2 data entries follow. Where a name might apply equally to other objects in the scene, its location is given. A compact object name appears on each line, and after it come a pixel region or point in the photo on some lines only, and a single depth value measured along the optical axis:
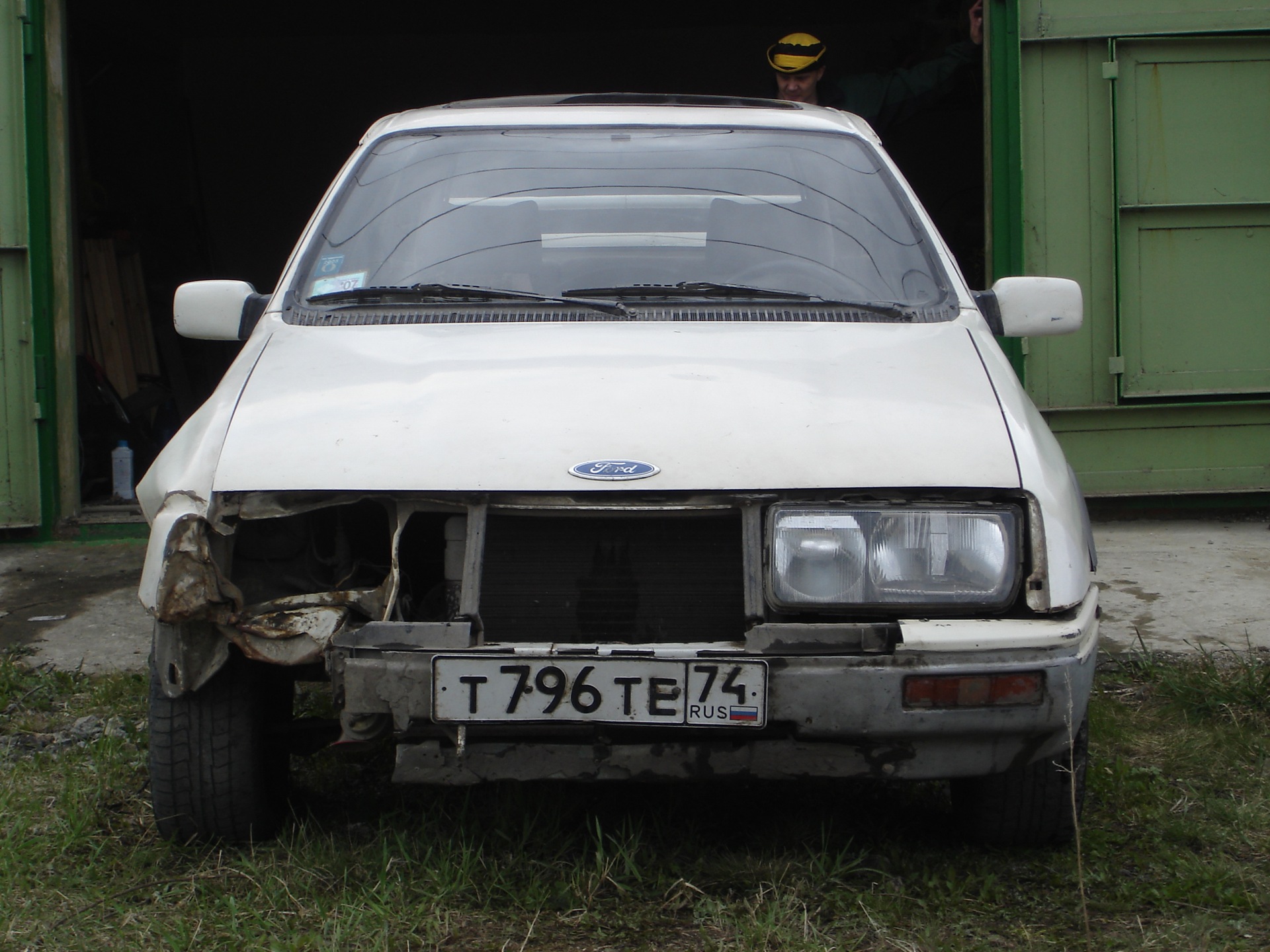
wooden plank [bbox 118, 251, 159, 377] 8.19
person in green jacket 6.34
